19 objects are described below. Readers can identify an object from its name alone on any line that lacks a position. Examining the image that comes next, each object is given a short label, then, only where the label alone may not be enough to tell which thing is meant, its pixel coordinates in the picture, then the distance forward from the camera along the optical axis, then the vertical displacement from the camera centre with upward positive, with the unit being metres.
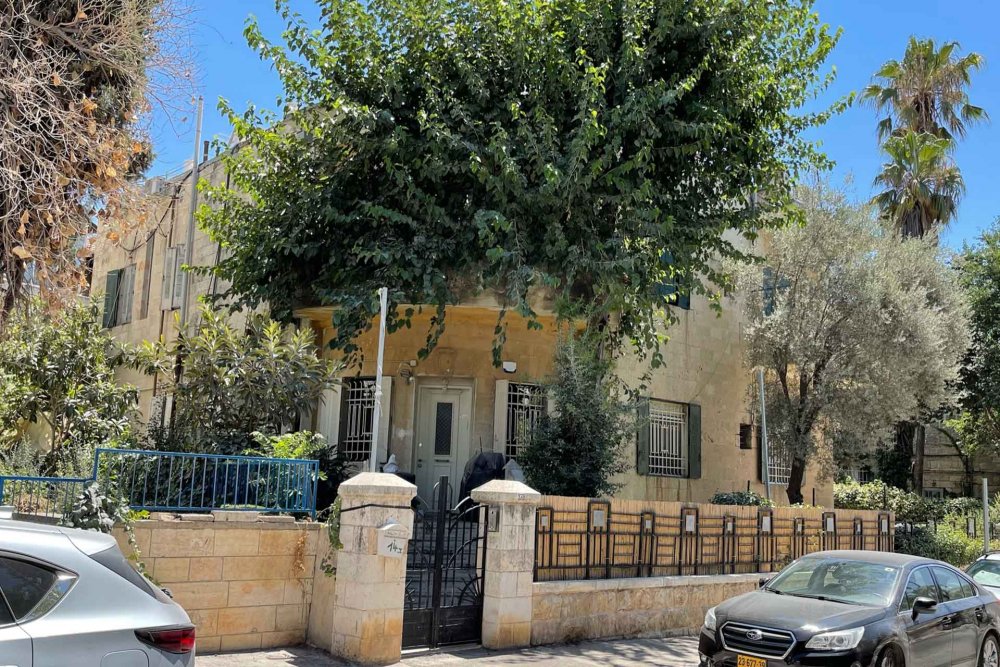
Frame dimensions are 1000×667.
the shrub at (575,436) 12.48 +0.29
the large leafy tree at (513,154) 13.01 +4.77
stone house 15.57 +1.26
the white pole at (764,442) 14.00 +0.35
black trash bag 14.64 -0.31
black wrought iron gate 9.16 -1.41
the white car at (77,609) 3.90 -0.83
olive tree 17.91 +2.80
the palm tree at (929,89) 26.33 +11.76
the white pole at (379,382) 8.97 +0.70
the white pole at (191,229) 18.30 +4.59
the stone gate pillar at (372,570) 8.30 -1.20
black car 7.70 -1.44
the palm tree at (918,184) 24.62 +8.39
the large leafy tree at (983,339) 24.86 +3.92
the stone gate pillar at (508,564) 9.44 -1.22
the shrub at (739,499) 16.67 -0.70
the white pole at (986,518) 16.40 -0.87
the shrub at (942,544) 18.81 -1.62
